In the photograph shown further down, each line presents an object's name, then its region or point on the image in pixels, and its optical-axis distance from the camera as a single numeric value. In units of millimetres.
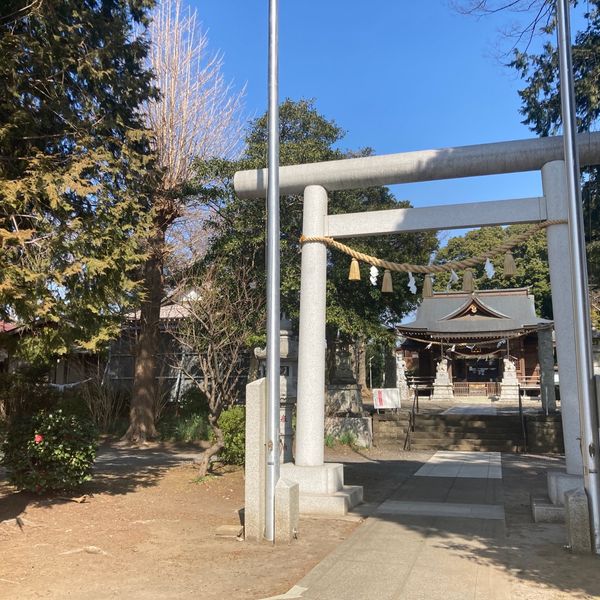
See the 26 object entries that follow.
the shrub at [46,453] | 7625
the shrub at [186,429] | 16125
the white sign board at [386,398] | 17047
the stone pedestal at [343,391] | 15758
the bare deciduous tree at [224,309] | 12516
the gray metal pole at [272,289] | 6047
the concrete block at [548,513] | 6914
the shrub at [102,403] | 17797
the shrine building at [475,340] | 27469
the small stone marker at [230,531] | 6325
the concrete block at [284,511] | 6008
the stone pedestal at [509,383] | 29203
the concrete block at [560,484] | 6953
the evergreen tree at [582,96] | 9914
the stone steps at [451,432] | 15625
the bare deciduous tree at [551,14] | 7539
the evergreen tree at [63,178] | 6305
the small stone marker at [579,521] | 5461
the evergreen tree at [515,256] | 37062
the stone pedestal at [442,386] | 30297
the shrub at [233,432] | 10242
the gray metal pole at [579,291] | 5500
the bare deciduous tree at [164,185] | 14984
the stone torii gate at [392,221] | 7379
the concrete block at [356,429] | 15305
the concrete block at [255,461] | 6035
